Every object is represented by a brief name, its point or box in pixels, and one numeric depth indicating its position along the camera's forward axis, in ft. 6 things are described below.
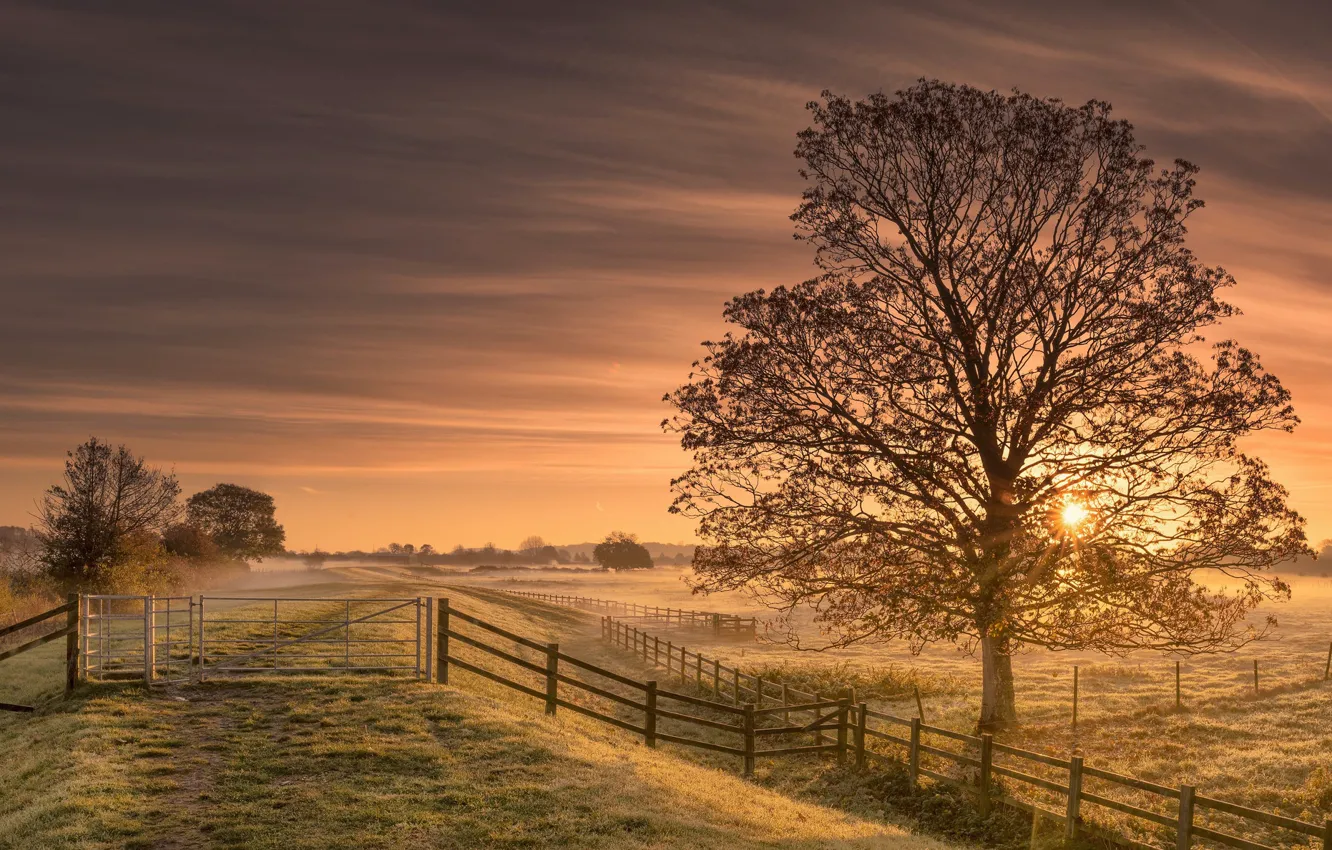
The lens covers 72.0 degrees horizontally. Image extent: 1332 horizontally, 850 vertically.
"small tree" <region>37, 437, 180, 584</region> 176.35
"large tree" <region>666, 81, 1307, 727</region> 65.92
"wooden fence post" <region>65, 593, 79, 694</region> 63.77
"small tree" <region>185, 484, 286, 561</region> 343.87
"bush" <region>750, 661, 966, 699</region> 104.83
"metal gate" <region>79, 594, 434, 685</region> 64.90
